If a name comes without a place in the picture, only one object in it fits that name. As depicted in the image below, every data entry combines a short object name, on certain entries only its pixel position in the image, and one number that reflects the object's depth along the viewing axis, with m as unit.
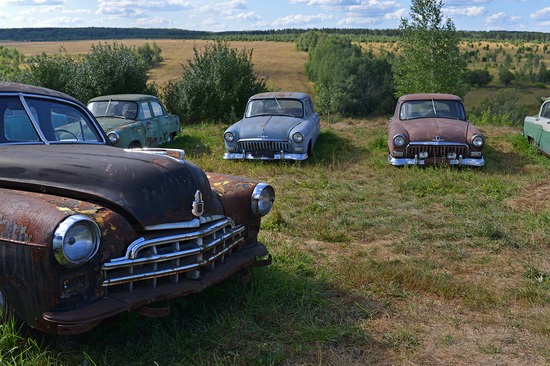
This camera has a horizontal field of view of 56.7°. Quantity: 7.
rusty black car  2.85
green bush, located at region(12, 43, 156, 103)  17.66
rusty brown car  9.45
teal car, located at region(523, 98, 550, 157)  10.77
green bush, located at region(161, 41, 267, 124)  18.30
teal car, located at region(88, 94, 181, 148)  10.20
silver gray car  10.10
